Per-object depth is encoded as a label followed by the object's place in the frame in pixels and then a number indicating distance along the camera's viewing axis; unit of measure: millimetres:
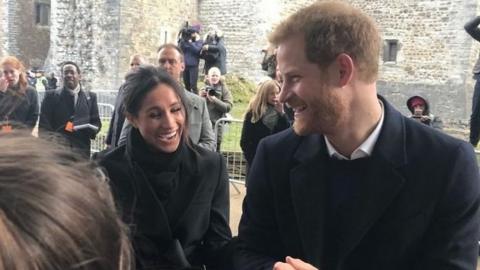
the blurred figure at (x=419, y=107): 6508
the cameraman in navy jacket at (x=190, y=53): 12508
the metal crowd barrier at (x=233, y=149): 7982
